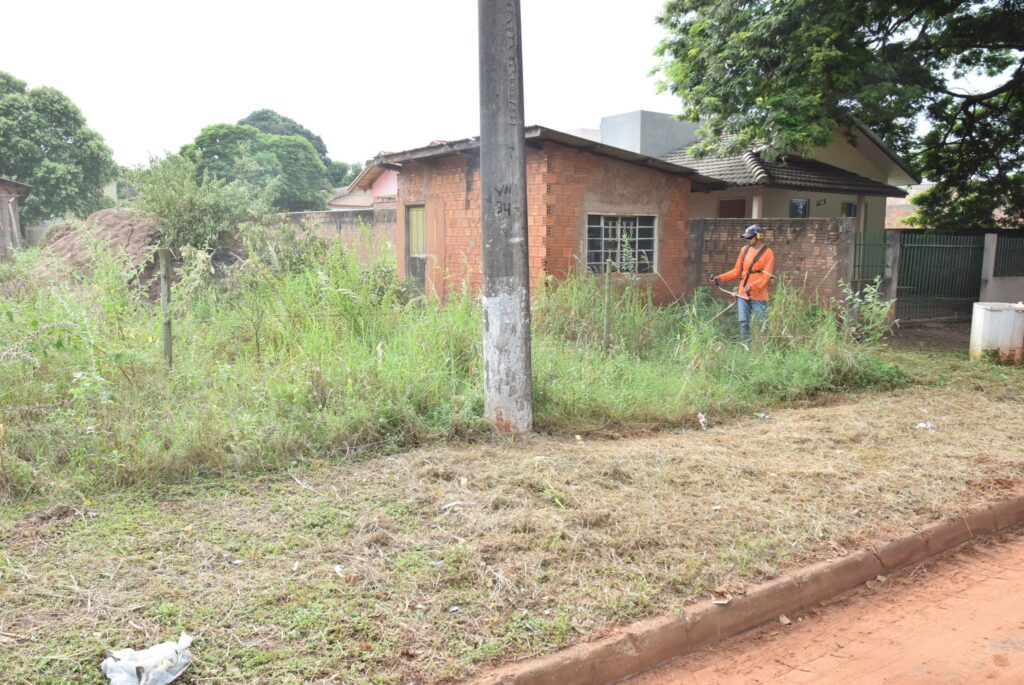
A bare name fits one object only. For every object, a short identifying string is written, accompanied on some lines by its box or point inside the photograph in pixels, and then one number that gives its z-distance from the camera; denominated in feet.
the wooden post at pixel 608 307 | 24.99
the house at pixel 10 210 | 60.62
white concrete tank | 31.65
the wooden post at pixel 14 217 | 58.75
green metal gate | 47.62
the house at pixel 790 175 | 58.08
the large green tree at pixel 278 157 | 115.44
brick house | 37.47
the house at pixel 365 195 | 117.45
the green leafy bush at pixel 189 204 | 44.06
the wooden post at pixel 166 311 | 18.98
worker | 31.78
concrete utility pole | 17.87
